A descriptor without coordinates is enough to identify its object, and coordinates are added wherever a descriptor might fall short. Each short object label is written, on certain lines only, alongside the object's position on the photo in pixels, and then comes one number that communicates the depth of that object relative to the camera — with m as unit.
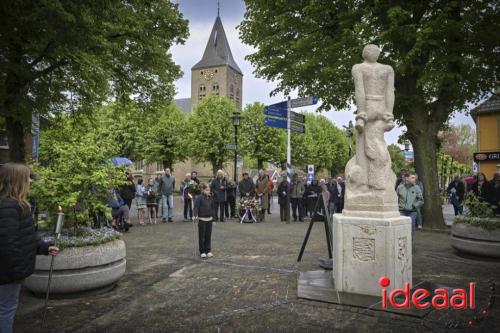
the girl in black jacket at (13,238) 3.27
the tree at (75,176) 5.68
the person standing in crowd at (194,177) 14.06
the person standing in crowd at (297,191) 16.28
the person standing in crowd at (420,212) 12.99
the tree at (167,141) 43.56
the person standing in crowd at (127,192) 13.00
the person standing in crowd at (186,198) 15.93
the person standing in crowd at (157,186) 14.99
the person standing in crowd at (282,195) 16.38
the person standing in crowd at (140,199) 14.39
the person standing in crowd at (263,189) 16.22
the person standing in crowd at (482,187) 12.22
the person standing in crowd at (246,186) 15.64
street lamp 18.97
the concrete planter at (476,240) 7.78
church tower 73.19
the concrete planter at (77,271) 5.29
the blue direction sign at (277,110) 14.73
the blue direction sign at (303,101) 13.50
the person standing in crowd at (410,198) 9.07
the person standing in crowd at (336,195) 16.75
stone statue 5.54
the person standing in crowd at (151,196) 14.68
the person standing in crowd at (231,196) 16.59
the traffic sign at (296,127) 14.84
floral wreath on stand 15.44
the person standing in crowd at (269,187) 16.42
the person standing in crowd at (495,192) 11.97
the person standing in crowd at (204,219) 8.41
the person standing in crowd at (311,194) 16.94
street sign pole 14.86
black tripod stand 7.20
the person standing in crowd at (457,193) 17.02
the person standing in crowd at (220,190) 15.40
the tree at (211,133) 45.12
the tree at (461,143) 55.84
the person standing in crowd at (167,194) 15.05
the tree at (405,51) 11.29
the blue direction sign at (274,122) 14.46
